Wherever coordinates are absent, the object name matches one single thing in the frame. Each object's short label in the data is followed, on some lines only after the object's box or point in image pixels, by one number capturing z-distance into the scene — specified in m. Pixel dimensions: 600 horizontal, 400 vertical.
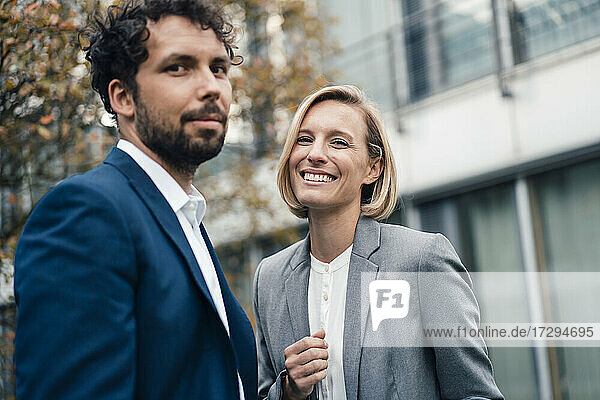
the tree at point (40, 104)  5.00
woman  2.84
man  1.82
